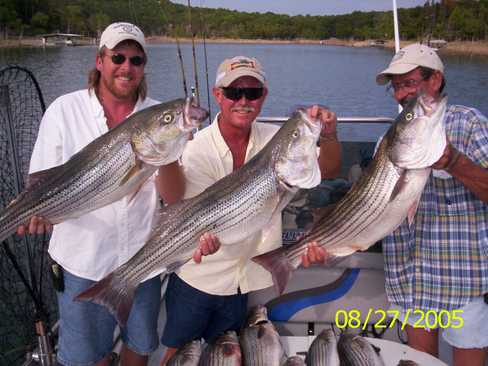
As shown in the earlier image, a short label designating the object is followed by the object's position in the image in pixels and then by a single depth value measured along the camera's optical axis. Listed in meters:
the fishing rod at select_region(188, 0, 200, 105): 5.22
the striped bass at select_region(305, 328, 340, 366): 3.46
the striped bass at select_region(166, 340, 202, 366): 3.44
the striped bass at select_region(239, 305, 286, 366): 3.51
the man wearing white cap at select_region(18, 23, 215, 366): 3.07
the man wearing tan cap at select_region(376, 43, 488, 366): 2.91
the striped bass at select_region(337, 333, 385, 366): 3.45
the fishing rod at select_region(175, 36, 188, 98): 5.26
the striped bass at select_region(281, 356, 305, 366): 3.43
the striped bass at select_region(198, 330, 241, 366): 3.44
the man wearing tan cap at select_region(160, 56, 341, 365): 3.13
